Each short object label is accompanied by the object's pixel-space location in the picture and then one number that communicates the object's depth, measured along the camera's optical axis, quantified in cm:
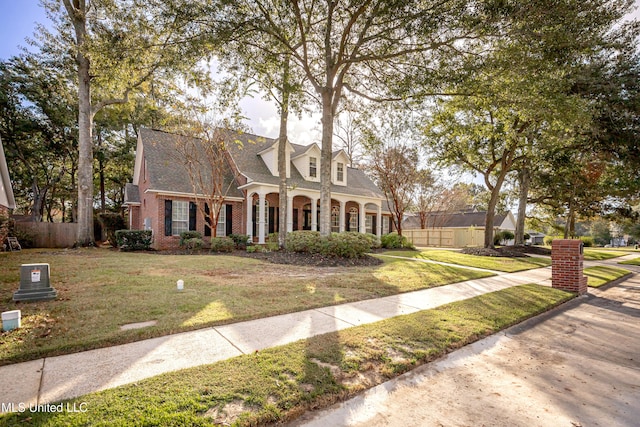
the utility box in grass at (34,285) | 485
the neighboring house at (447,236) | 2708
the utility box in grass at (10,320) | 361
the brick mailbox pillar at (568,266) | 722
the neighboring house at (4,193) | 1126
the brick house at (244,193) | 1468
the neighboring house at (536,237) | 5468
